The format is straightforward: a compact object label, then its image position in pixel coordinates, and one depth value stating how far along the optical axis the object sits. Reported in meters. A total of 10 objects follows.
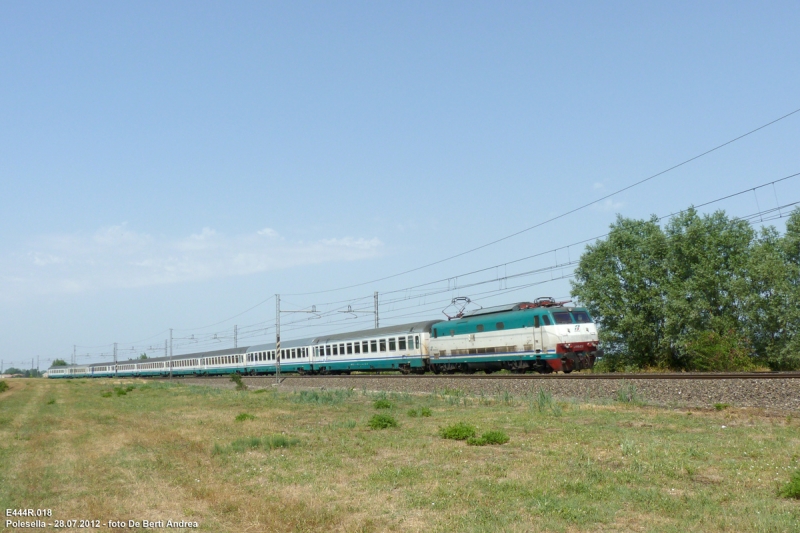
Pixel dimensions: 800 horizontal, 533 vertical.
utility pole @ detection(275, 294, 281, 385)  47.69
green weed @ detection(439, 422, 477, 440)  14.20
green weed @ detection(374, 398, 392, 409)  22.27
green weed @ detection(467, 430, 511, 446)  13.41
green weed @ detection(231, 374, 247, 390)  41.46
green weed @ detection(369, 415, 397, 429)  16.72
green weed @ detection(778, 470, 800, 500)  8.30
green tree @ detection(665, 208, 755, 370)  50.03
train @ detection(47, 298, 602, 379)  35.72
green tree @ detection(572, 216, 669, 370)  55.41
